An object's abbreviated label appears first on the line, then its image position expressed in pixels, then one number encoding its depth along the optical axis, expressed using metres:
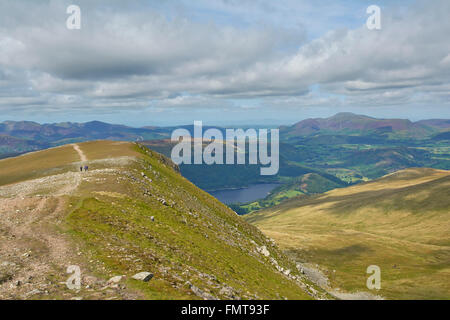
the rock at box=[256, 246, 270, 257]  50.91
